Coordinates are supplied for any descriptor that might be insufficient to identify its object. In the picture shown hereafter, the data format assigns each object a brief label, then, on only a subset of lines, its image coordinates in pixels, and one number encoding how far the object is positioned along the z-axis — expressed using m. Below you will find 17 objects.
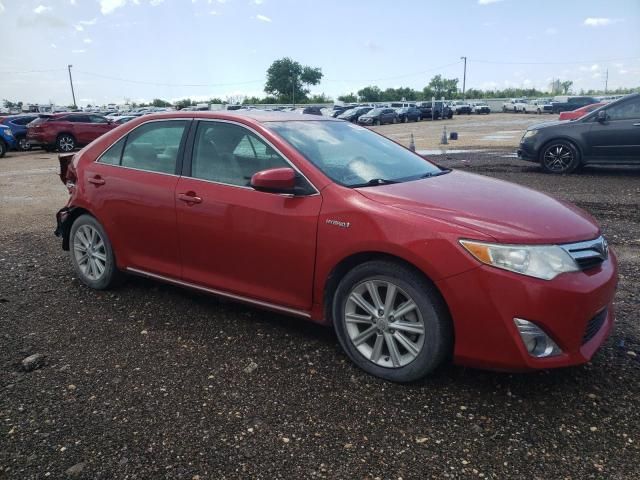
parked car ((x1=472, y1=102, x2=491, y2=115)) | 63.19
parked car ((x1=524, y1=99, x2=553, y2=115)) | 56.21
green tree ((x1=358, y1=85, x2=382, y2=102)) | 103.19
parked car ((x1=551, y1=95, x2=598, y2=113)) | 46.99
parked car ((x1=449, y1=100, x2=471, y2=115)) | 62.88
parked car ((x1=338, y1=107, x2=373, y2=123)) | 42.56
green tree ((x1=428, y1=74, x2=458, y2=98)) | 119.34
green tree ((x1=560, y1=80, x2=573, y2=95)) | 131.12
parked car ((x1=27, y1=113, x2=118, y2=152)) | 21.09
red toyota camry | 2.78
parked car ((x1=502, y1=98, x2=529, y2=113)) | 63.76
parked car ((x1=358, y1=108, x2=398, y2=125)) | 41.53
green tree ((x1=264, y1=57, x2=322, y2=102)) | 106.56
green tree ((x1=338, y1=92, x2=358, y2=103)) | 102.94
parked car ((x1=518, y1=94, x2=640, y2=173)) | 10.34
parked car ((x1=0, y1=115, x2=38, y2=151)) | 22.42
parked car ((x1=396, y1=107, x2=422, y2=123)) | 46.91
